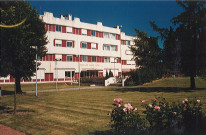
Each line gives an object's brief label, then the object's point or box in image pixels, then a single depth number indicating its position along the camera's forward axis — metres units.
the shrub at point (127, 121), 5.34
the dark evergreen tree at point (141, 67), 35.56
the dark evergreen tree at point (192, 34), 18.88
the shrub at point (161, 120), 5.32
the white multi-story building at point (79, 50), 44.19
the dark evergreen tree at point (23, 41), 12.93
